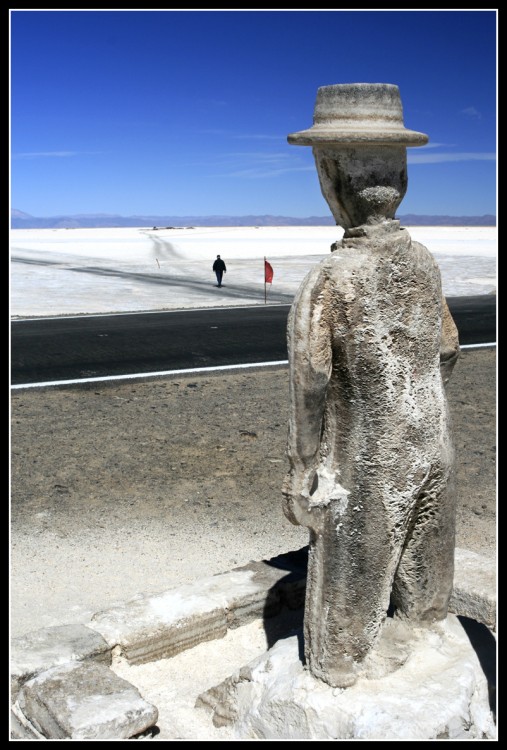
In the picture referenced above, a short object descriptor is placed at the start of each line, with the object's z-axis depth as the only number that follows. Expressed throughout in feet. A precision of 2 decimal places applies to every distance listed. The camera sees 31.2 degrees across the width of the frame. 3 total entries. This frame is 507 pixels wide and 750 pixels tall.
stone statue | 14.60
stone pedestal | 14.56
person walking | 103.76
